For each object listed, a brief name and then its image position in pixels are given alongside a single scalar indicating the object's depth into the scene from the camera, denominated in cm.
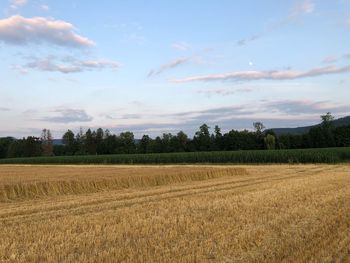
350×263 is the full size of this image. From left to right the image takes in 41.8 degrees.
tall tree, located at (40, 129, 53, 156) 15838
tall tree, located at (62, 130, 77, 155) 16115
